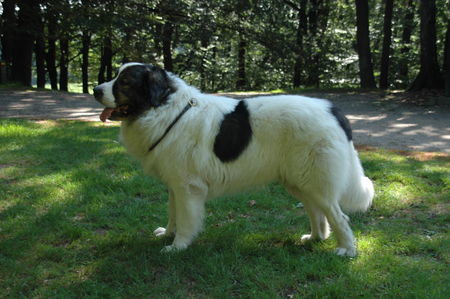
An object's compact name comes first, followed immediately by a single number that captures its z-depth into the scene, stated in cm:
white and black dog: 409
